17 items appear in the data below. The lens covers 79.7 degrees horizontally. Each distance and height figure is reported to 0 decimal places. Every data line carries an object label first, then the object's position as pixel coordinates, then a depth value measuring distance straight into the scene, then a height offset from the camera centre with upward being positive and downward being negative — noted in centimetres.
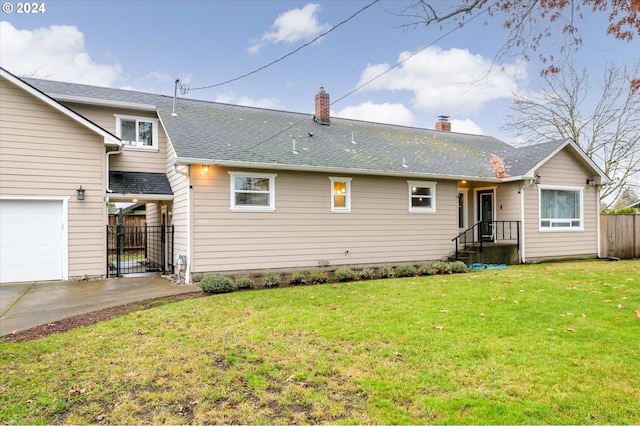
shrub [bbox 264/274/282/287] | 955 -158
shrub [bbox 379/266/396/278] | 1112 -162
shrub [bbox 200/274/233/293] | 867 -152
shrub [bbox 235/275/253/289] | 922 -156
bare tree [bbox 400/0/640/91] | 574 +308
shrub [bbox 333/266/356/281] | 1047 -157
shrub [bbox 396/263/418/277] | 1129 -159
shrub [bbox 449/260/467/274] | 1192 -158
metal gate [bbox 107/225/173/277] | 1235 -139
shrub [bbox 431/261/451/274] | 1175 -157
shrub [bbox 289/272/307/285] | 994 -160
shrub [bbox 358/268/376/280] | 1079 -162
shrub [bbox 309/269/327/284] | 1014 -160
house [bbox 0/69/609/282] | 1034 +95
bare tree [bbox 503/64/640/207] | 2206 +602
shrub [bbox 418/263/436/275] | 1150 -159
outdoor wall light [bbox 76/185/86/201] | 1068 +71
